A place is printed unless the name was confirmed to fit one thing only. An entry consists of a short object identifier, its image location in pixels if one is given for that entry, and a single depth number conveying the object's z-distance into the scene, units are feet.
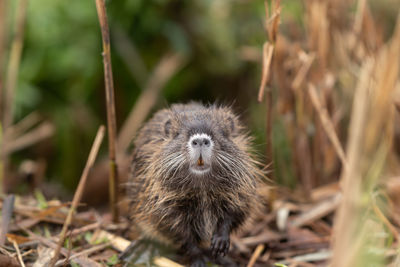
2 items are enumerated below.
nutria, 11.39
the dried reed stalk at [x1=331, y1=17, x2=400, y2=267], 6.70
